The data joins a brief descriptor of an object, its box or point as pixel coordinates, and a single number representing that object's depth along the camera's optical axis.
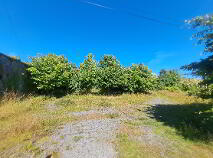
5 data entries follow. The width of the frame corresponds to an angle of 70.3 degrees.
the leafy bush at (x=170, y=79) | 20.25
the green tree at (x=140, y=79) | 11.84
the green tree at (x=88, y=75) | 10.77
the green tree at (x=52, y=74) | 9.49
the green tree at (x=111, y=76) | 11.27
